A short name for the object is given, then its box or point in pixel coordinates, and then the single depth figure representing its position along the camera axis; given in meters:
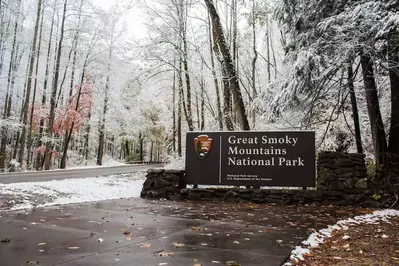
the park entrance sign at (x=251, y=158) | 8.20
